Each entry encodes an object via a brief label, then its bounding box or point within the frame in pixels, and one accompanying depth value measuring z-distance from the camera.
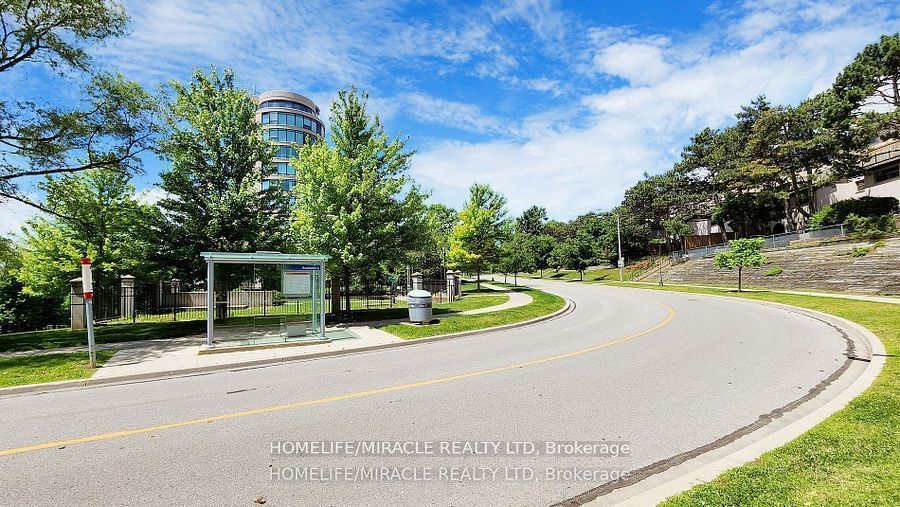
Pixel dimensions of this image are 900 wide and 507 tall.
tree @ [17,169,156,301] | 21.86
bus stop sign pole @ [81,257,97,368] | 8.75
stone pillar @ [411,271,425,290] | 22.84
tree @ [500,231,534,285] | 36.12
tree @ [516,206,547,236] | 95.12
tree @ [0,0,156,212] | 12.57
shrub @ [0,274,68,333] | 23.17
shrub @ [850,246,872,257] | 25.44
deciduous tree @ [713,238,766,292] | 26.16
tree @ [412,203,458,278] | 38.97
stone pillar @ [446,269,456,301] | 25.80
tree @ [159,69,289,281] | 14.92
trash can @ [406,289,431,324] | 14.71
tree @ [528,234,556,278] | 73.00
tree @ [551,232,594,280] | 52.94
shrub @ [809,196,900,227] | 32.91
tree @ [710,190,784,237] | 44.38
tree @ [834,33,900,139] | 29.25
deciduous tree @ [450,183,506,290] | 33.12
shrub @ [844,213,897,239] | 27.23
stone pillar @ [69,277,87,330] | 15.20
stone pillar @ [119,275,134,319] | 19.62
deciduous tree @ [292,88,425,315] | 15.19
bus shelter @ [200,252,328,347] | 11.45
